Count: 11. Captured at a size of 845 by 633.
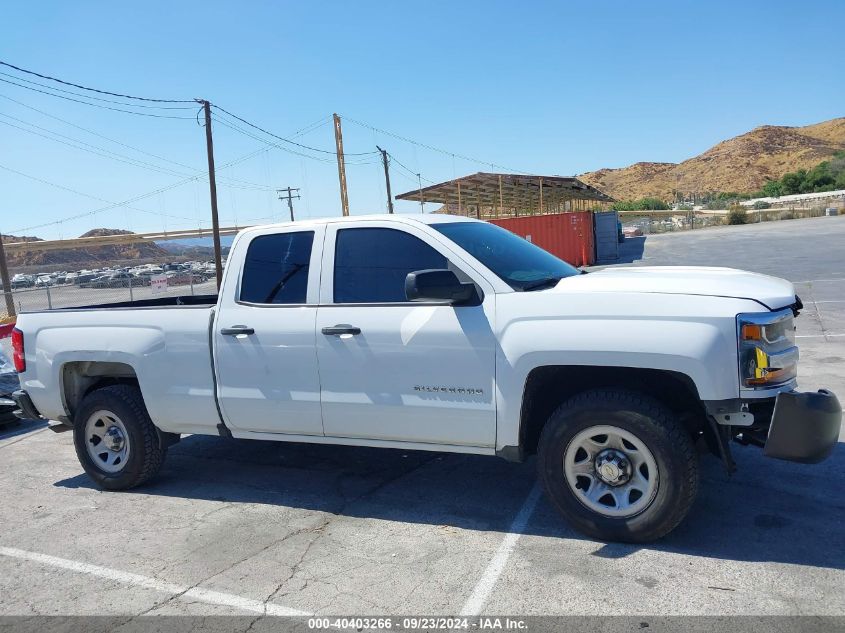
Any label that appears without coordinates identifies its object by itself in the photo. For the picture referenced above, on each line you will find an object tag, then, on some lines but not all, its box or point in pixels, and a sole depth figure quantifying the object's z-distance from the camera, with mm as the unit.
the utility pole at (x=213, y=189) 31844
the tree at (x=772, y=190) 102331
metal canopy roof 34406
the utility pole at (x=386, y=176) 48544
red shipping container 31359
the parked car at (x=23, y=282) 49838
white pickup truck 3752
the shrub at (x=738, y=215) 56456
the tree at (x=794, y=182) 98175
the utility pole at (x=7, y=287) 22494
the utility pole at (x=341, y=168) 36406
